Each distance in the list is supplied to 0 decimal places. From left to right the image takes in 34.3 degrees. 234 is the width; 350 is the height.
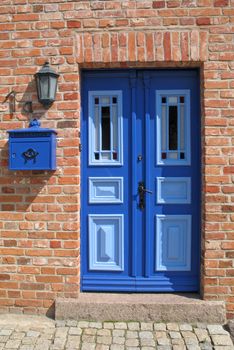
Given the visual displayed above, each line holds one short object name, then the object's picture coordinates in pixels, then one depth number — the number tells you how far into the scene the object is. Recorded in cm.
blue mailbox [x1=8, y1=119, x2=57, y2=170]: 356
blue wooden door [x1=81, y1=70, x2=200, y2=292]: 386
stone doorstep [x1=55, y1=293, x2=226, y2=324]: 363
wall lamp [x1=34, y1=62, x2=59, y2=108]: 358
